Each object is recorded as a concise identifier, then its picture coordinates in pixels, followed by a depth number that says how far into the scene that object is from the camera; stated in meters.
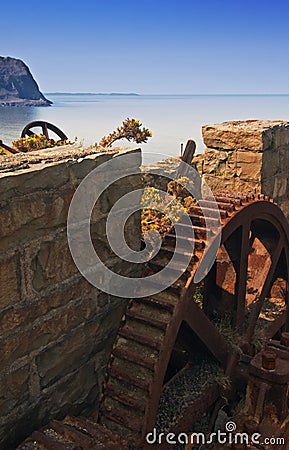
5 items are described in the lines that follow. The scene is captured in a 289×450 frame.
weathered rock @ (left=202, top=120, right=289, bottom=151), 4.99
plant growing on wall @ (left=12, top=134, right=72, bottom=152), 5.92
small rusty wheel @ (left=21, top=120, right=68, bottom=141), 8.41
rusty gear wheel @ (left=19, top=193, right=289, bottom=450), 2.45
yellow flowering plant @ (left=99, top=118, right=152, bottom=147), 7.33
